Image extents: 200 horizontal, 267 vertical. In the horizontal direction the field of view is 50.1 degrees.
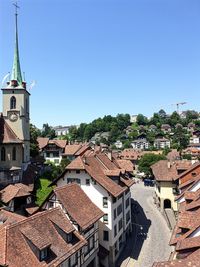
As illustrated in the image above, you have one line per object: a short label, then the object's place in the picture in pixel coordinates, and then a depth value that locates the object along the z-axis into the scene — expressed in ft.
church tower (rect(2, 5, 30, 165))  135.50
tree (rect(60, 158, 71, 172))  154.61
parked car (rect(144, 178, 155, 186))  200.33
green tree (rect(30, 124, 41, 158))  164.42
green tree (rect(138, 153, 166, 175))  216.11
